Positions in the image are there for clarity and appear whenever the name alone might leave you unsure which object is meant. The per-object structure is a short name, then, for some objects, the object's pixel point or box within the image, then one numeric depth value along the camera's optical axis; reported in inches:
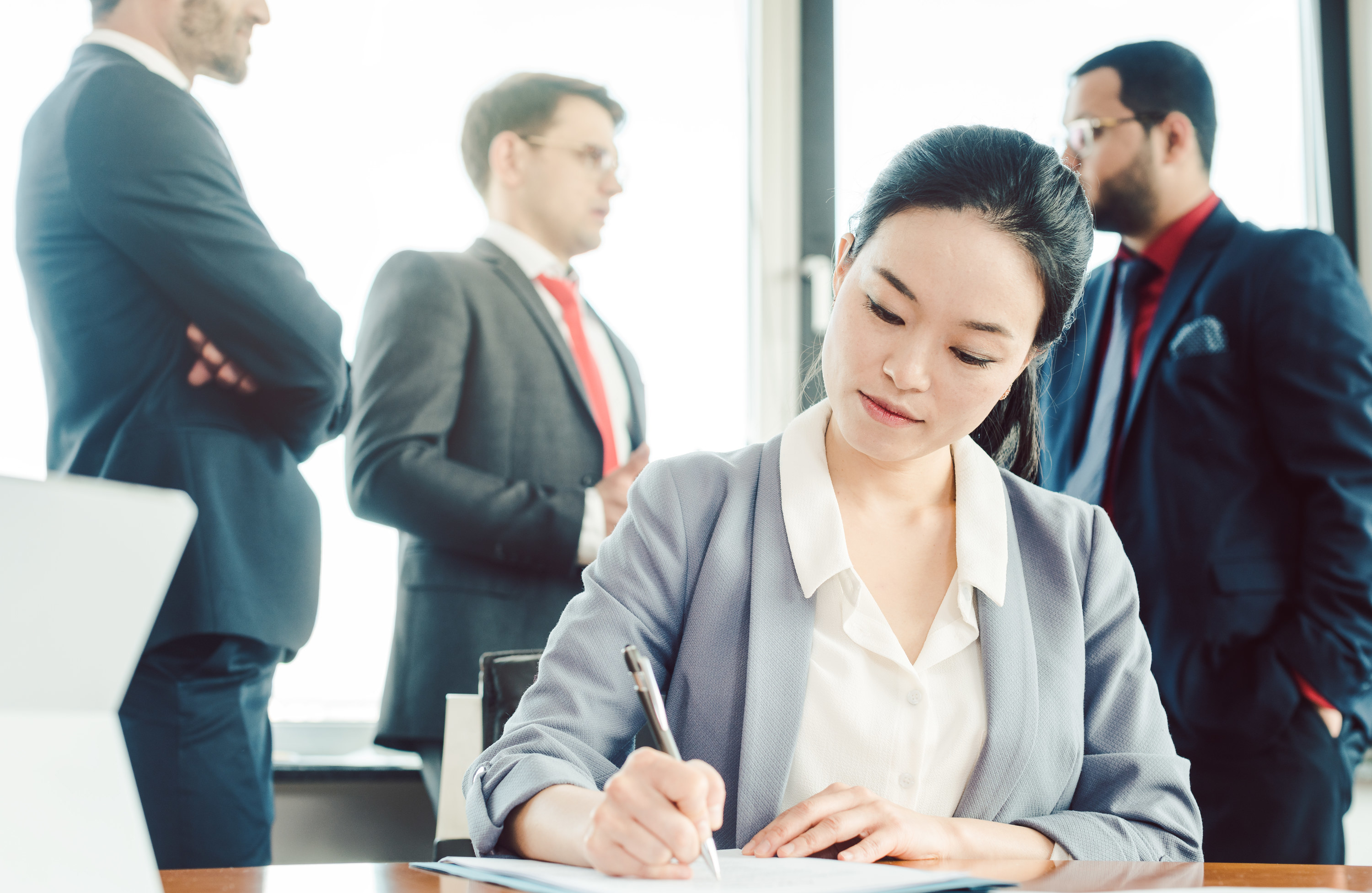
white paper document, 26.5
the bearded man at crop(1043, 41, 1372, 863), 75.5
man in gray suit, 80.8
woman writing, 39.3
